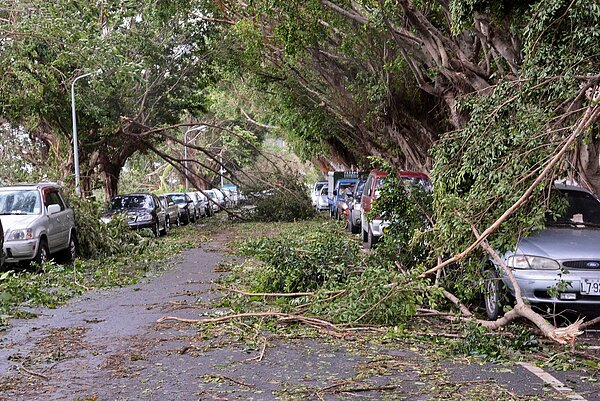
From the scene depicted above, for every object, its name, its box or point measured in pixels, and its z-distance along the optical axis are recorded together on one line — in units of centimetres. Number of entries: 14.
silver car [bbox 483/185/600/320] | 884
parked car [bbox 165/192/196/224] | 3644
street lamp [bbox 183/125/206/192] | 5398
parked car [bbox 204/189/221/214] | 4641
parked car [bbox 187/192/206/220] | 4092
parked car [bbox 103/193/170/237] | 2620
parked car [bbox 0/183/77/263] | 1547
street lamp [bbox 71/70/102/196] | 2434
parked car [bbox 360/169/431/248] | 1891
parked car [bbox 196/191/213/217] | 4496
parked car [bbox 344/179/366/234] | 2405
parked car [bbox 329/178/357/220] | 3504
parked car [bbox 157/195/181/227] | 3111
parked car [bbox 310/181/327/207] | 4934
